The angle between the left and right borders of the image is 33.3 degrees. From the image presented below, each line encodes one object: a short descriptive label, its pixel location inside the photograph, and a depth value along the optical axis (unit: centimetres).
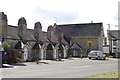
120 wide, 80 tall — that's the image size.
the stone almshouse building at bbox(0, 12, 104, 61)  3213
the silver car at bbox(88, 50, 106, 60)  3928
